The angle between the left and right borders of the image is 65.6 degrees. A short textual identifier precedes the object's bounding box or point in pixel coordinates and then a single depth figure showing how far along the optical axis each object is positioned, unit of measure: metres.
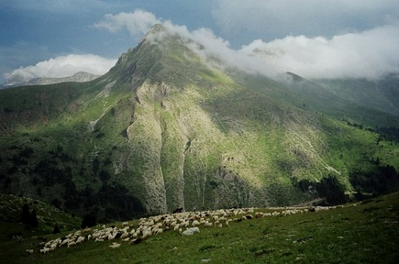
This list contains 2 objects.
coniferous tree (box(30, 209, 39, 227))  92.69
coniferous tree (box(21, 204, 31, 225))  93.16
